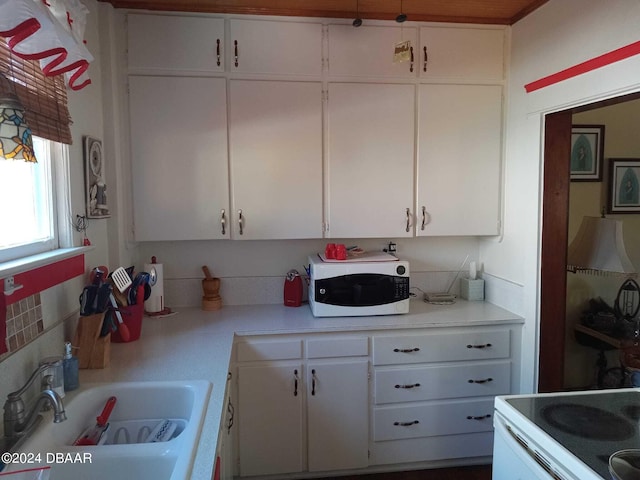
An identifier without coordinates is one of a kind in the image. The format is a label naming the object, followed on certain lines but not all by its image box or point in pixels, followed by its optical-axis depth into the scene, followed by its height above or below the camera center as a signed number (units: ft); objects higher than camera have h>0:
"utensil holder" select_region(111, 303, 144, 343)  6.46 -1.64
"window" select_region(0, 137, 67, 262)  4.60 +0.13
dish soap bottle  4.86 -1.79
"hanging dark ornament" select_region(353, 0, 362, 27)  7.54 +3.32
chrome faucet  3.89 -1.83
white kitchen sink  3.84 -2.18
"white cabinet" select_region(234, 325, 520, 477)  7.22 -3.21
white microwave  7.61 -1.37
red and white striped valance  3.68 +1.73
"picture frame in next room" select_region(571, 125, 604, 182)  9.12 +1.22
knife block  5.49 -1.67
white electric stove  3.79 -2.15
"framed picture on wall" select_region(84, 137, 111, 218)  6.43 +0.50
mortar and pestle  8.42 -1.61
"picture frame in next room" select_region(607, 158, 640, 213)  9.23 +0.52
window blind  4.15 +1.28
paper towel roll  7.88 -1.53
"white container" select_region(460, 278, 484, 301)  8.98 -1.64
